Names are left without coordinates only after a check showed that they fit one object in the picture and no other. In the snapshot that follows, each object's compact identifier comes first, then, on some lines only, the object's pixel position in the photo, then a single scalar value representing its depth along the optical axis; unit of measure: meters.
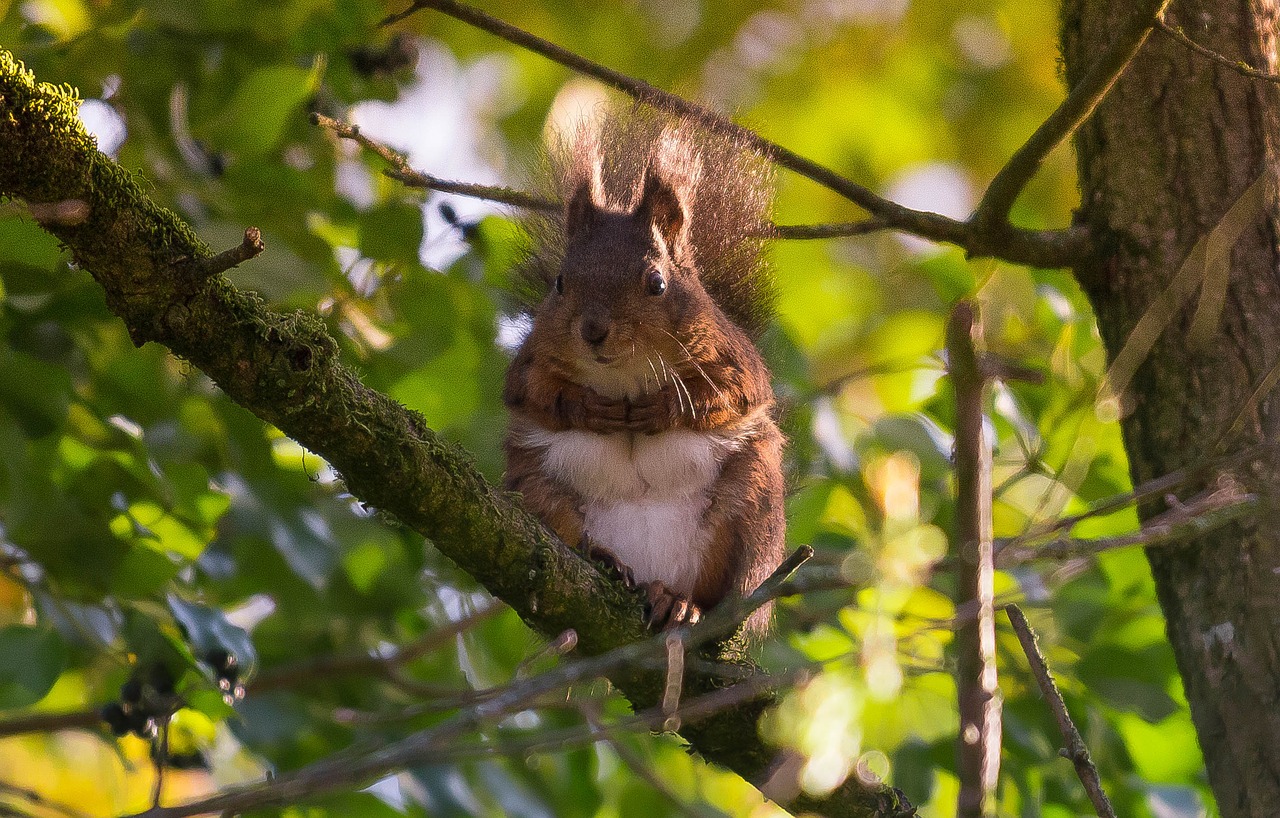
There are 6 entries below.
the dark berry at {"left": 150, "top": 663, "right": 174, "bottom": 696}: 5.94
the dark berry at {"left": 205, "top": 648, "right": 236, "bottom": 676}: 5.60
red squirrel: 6.01
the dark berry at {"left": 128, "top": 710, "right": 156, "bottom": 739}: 6.00
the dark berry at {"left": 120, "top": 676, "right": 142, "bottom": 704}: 6.03
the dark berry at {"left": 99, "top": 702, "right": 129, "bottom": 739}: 6.07
